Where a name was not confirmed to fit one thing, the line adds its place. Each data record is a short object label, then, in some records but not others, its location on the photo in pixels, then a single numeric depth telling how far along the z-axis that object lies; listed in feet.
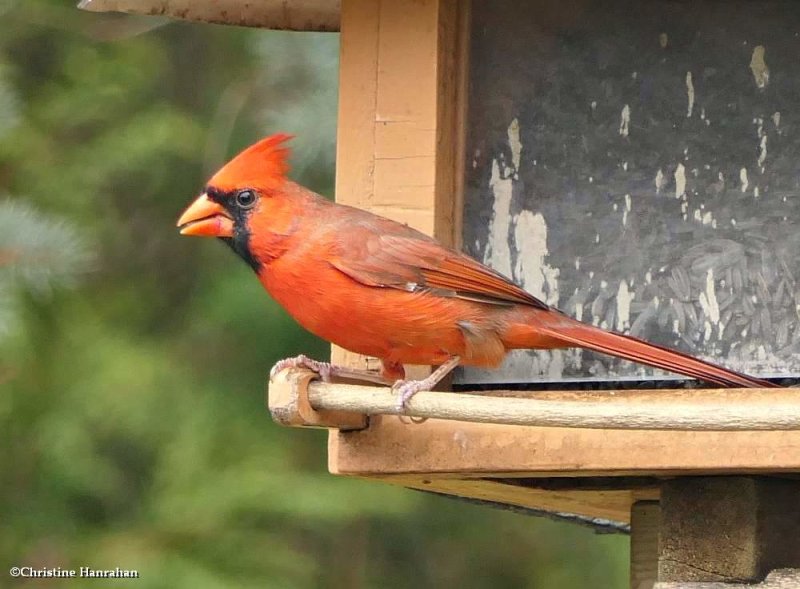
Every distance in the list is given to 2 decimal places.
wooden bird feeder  17.46
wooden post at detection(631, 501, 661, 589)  20.99
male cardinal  18.28
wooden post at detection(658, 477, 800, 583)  17.26
